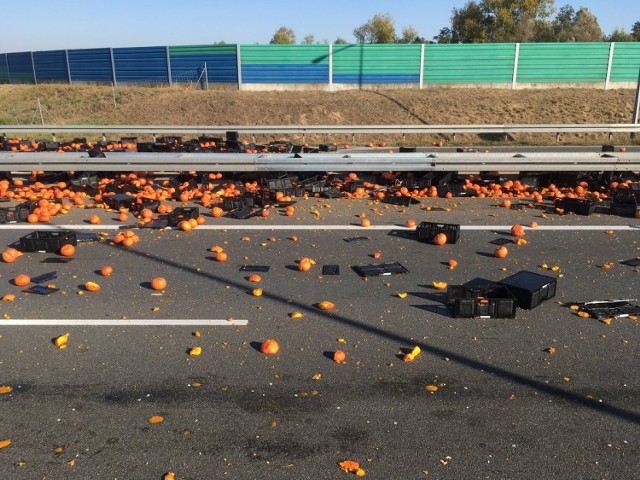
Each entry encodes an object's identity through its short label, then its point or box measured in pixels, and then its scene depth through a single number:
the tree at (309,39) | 101.06
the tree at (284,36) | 95.06
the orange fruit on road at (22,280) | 6.84
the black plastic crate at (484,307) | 5.87
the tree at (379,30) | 81.00
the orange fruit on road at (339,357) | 4.98
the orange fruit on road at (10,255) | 7.70
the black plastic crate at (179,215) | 9.77
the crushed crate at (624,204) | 10.28
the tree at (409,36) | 81.88
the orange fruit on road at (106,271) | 7.23
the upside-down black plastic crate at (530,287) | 6.08
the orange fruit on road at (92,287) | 6.67
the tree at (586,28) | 76.81
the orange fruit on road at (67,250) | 8.00
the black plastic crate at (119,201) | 10.98
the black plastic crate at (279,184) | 12.27
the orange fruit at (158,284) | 6.71
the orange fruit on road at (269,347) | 5.12
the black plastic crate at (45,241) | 8.18
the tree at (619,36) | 75.12
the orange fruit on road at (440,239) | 8.52
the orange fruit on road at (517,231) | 8.99
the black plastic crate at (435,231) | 8.63
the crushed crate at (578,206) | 10.40
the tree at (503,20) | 61.19
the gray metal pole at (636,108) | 23.00
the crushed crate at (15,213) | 10.11
